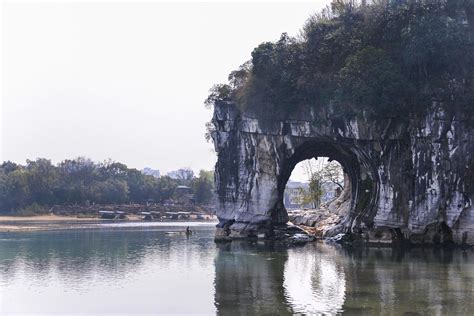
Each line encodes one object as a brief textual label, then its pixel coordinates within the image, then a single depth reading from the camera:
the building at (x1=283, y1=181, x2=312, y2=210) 147.23
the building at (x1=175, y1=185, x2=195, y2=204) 104.64
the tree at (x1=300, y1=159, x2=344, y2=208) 62.44
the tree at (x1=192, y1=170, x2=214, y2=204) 105.50
